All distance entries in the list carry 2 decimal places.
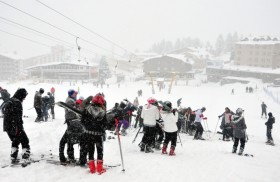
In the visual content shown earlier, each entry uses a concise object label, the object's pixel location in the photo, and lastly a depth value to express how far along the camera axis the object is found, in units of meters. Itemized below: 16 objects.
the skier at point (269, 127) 14.77
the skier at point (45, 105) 14.17
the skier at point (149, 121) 8.90
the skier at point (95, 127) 6.24
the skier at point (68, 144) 6.83
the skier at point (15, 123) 6.39
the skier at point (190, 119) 15.09
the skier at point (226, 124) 14.18
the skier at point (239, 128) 9.94
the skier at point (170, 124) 8.81
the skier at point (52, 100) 15.11
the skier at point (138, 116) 14.85
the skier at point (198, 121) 13.12
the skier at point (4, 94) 13.73
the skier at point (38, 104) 13.34
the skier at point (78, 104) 7.47
